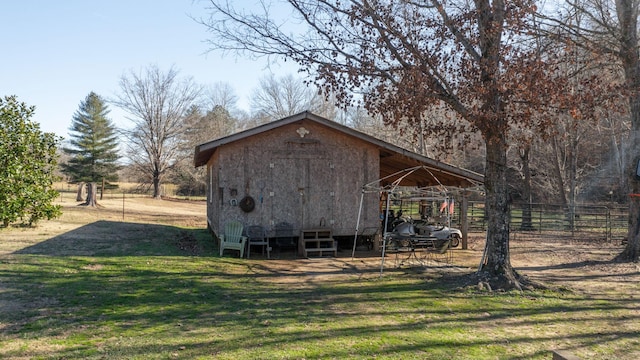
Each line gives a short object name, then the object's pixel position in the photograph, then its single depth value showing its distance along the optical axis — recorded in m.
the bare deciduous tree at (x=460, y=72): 8.70
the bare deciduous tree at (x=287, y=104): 45.75
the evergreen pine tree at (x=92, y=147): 47.31
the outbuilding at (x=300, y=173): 13.10
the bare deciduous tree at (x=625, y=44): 12.10
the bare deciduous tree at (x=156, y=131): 41.09
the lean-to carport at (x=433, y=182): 12.10
